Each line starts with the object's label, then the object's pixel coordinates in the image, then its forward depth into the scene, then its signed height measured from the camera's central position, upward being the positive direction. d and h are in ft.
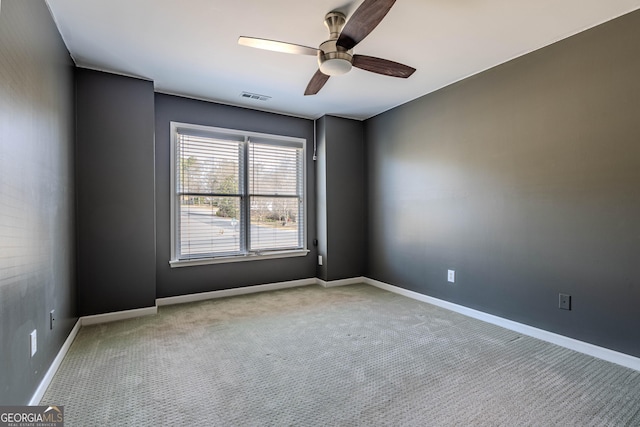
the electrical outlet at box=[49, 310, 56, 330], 6.69 -2.35
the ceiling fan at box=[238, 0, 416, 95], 5.82 +3.77
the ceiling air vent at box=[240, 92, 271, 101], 11.91 +4.56
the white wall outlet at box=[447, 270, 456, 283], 10.92 -2.38
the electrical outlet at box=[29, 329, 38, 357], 5.56 -2.39
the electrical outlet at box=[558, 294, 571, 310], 7.97 -2.42
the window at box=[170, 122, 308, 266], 12.06 +0.68
